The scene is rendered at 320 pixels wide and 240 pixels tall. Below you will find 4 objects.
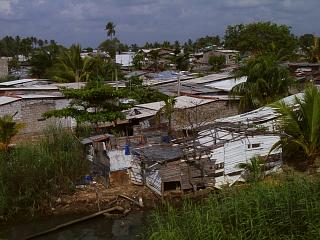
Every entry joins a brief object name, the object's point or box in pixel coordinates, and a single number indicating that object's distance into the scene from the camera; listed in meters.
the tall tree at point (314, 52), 35.28
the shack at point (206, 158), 13.71
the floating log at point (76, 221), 12.19
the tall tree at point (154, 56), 47.59
